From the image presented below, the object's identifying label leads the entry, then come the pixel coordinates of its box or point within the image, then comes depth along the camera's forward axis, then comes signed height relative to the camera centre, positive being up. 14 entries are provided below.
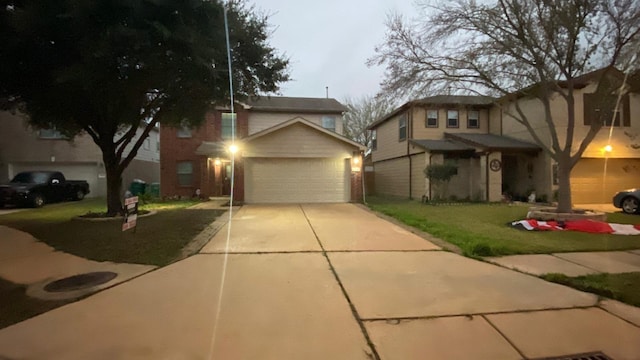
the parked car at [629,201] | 12.47 -0.97
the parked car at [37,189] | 15.84 -0.43
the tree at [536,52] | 9.39 +3.45
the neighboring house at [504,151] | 16.62 +1.11
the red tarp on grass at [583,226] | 9.03 -1.36
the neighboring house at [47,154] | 21.11 +1.52
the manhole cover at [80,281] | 4.86 -1.42
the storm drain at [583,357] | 3.02 -1.52
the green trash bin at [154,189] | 22.25 -0.63
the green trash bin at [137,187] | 20.86 -0.47
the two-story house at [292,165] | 16.70 +0.59
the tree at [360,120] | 33.22 +5.24
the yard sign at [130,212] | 7.09 -0.66
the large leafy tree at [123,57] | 7.18 +2.74
